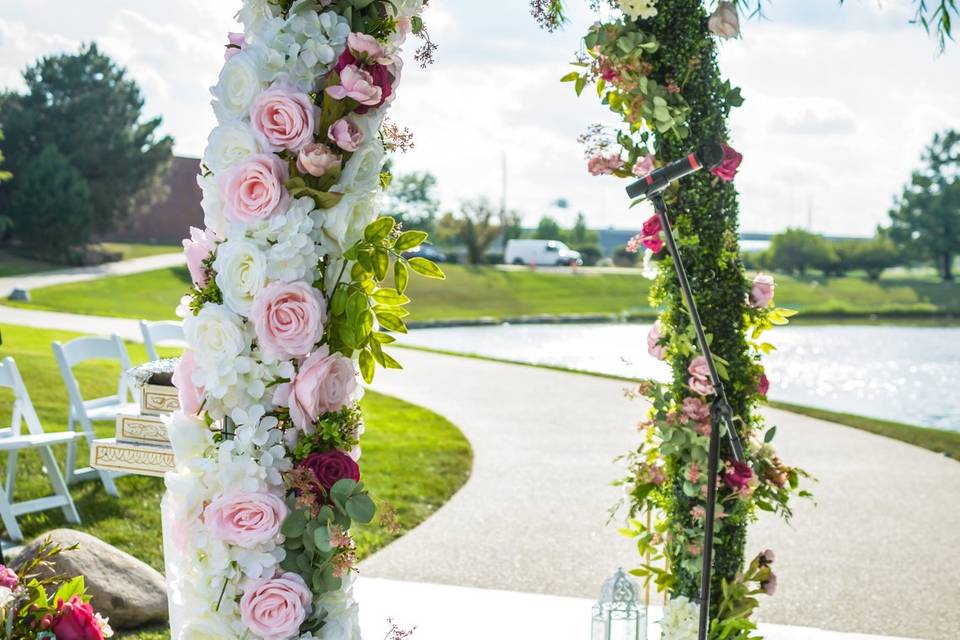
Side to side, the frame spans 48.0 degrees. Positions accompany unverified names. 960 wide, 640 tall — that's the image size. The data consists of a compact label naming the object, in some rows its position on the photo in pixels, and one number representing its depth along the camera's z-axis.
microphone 3.19
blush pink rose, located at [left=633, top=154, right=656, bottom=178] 4.09
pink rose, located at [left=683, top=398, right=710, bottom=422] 4.05
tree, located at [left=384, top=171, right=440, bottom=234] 69.88
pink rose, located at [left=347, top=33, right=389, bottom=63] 2.82
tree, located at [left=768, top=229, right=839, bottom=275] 55.03
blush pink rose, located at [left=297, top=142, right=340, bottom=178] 2.80
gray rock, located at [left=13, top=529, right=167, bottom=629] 4.89
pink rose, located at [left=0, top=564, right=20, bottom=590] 3.02
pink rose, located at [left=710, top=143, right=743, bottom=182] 3.90
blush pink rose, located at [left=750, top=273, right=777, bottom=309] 4.06
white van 53.03
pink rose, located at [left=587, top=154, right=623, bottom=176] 4.22
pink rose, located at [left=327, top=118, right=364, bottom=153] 2.83
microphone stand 3.22
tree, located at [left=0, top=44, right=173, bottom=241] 38.88
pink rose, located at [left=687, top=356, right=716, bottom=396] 3.97
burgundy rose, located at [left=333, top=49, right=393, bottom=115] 2.86
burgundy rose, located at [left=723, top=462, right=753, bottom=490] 4.00
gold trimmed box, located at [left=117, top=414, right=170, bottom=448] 5.04
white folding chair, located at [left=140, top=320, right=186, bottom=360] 8.41
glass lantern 4.38
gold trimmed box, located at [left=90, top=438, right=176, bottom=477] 4.99
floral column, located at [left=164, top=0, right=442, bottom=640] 2.81
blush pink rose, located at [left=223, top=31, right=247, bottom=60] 3.00
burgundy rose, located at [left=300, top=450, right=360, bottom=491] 2.87
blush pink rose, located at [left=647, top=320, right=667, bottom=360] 4.18
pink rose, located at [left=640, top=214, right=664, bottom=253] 4.11
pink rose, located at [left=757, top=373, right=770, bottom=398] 4.12
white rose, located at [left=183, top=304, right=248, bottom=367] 2.83
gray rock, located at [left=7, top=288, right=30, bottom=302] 26.55
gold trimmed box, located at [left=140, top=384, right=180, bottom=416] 5.09
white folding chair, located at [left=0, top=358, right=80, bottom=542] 6.32
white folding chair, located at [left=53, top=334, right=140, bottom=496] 7.24
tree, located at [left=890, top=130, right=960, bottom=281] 55.03
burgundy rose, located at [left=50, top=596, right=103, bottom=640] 2.94
